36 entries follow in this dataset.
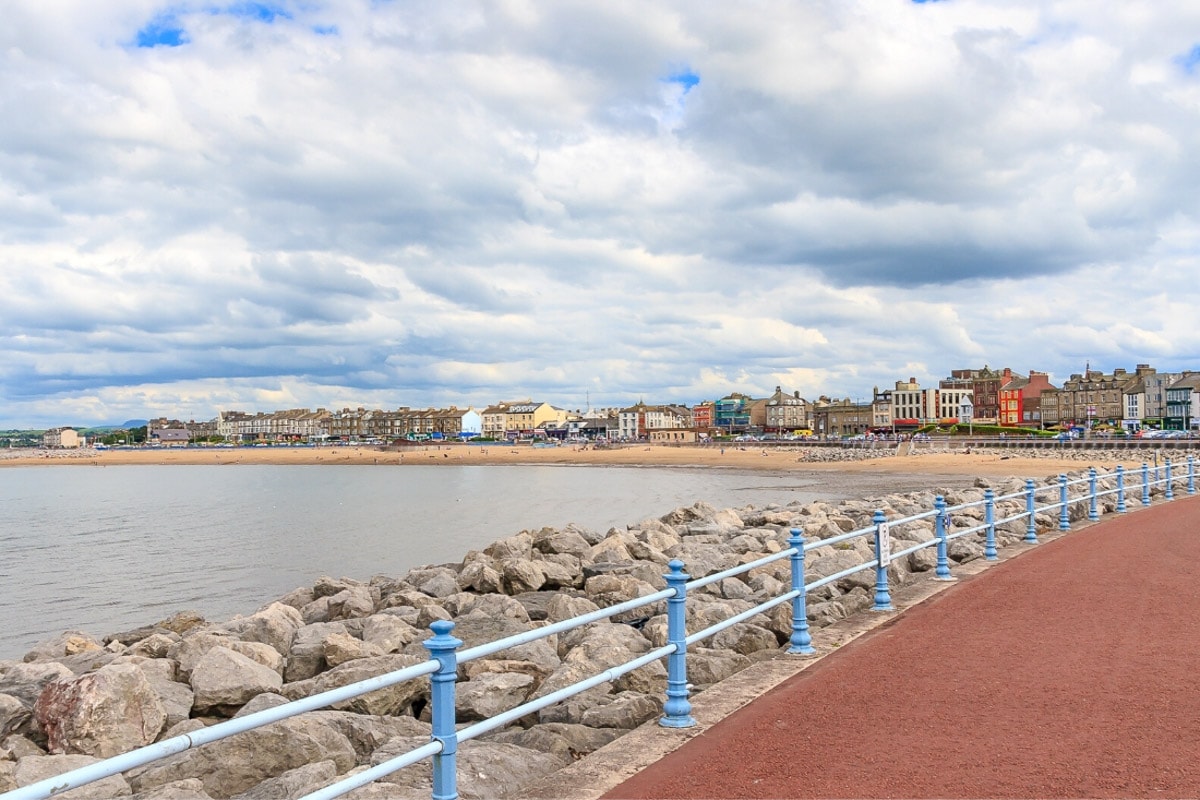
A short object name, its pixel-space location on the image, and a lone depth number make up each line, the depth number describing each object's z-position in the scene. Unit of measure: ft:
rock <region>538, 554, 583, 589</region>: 49.60
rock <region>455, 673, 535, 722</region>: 25.79
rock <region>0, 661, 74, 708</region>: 29.07
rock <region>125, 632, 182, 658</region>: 36.27
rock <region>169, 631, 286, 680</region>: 32.83
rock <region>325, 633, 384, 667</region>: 31.91
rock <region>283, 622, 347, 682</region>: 32.65
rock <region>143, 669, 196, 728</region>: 27.68
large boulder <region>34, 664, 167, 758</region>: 24.63
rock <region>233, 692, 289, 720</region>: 25.25
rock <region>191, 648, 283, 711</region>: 28.96
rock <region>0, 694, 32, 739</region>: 25.96
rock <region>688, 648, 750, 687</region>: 25.41
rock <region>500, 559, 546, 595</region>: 48.42
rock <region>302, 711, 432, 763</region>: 23.35
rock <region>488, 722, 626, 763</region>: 21.16
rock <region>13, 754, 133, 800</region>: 20.44
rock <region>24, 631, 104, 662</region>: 41.16
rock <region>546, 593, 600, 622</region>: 37.45
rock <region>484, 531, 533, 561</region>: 59.67
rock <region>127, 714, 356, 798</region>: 21.34
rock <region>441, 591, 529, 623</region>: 39.75
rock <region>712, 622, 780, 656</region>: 29.17
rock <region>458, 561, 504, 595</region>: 47.47
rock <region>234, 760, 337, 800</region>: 18.79
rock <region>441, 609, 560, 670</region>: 30.37
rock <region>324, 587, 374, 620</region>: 44.27
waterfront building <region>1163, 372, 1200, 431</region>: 343.81
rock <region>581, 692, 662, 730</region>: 22.34
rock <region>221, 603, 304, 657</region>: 37.45
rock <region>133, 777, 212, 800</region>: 18.20
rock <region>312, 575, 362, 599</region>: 51.21
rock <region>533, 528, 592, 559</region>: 60.13
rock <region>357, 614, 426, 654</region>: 35.06
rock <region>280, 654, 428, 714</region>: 26.96
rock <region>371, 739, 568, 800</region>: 18.24
